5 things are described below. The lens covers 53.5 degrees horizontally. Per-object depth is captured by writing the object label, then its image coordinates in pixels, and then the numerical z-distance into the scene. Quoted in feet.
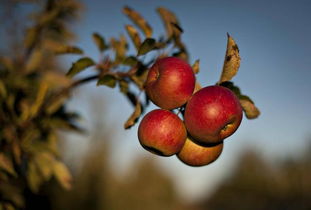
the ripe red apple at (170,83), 3.04
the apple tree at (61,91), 3.17
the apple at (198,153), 3.19
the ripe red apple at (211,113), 2.88
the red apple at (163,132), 3.01
